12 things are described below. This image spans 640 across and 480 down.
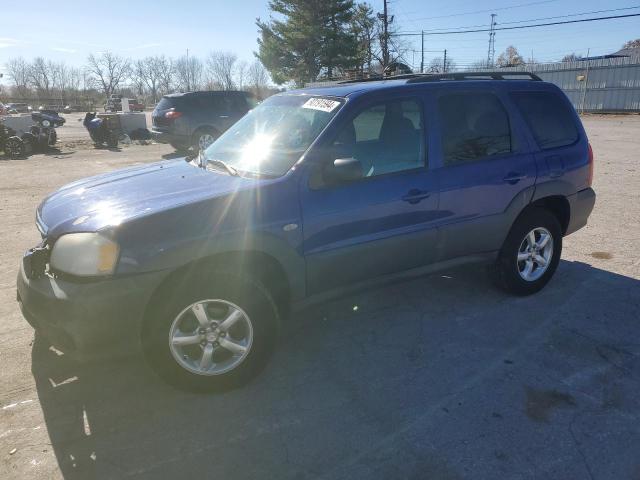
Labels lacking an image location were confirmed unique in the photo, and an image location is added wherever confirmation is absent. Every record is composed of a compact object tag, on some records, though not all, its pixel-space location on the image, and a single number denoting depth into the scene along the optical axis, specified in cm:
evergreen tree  4081
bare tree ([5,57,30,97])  10512
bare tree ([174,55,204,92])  10756
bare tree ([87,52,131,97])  10120
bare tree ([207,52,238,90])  10286
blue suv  266
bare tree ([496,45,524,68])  9406
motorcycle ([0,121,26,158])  1373
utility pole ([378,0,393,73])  4456
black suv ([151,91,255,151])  1313
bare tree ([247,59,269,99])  9886
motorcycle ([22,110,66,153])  1480
